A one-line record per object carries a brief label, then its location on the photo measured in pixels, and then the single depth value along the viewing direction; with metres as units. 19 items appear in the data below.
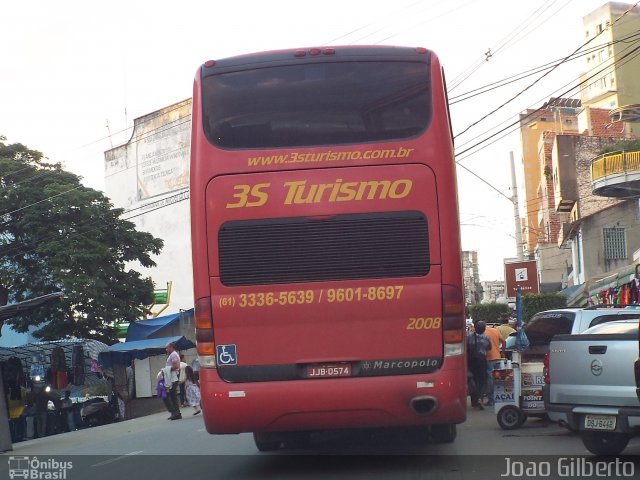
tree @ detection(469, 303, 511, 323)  54.41
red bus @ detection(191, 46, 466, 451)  8.98
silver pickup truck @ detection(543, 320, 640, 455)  9.17
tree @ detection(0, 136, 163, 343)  34.69
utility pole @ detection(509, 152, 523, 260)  36.75
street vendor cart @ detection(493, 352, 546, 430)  13.81
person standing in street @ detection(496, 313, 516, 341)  19.98
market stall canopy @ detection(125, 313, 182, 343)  34.69
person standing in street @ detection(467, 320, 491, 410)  17.48
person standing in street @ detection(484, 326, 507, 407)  17.42
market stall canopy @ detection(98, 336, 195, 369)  30.50
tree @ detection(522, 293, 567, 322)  42.75
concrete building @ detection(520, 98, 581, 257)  73.81
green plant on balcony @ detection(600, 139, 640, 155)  35.84
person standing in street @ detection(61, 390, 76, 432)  28.33
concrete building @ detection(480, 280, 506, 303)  117.52
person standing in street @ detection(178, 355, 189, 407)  23.97
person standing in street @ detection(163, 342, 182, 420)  23.14
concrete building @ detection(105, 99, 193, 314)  63.72
